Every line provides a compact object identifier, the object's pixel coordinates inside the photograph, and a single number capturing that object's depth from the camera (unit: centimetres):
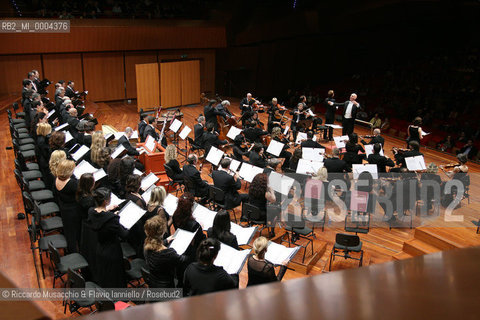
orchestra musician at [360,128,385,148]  958
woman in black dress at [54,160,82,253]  545
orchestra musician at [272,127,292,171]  980
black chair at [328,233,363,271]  630
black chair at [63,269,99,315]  438
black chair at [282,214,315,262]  695
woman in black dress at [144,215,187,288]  437
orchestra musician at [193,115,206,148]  1039
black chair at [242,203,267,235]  680
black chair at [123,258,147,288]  518
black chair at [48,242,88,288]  486
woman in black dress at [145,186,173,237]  538
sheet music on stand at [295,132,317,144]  1028
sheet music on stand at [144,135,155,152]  931
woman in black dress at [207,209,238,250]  506
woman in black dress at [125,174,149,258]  572
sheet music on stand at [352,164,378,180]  822
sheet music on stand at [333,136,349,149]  983
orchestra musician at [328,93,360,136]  1207
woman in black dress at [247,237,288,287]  448
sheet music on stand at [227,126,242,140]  1010
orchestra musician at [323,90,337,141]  1266
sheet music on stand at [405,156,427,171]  850
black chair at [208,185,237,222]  723
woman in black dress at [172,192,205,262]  517
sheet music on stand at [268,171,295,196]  724
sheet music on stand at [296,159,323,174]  810
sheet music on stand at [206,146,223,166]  830
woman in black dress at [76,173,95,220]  503
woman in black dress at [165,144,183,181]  794
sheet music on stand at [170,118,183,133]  1062
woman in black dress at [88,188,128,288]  468
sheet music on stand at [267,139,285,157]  898
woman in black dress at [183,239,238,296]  389
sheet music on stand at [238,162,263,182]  765
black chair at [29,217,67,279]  548
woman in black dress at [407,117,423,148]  1025
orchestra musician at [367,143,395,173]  877
